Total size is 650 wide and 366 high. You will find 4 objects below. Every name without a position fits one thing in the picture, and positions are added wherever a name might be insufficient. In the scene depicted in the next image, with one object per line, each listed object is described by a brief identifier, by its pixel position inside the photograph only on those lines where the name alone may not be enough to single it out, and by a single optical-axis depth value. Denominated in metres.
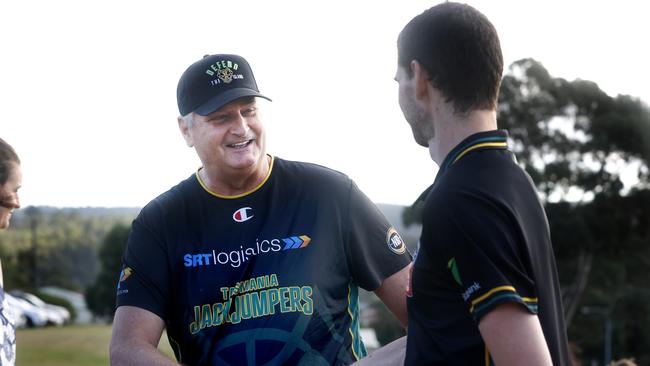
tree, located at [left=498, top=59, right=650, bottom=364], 37.31
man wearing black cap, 4.24
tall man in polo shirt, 2.45
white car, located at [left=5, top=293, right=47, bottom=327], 57.66
